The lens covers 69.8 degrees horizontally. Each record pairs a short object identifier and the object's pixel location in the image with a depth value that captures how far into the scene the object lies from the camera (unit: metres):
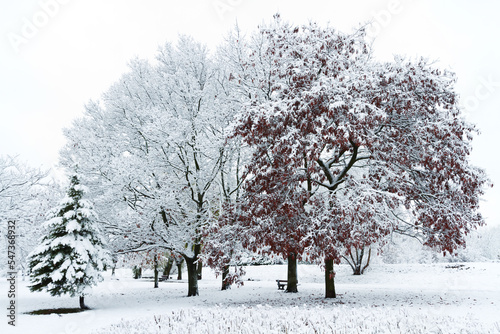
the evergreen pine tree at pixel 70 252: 14.56
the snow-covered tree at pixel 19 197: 15.95
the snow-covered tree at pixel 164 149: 16.06
